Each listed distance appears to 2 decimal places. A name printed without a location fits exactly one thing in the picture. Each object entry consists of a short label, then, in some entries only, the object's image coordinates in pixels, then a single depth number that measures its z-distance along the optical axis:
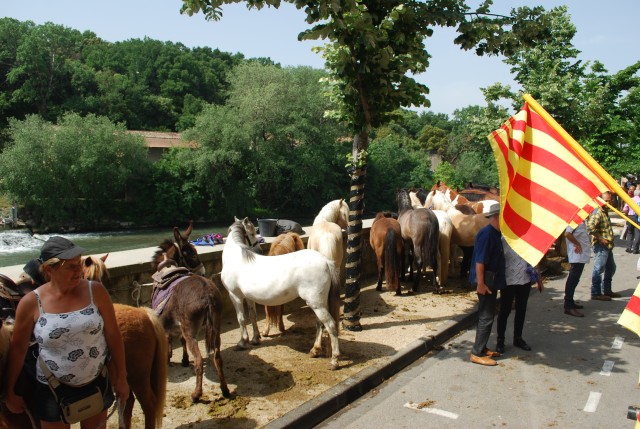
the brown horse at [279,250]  6.73
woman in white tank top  2.81
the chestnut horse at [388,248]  9.00
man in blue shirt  5.79
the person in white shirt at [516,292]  6.04
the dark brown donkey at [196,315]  4.75
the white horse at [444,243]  9.62
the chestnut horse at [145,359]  3.69
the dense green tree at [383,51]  6.06
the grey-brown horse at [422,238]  9.23
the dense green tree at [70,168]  32.91
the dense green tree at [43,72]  55.84
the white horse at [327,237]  7.73
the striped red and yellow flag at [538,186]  3.05
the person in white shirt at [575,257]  7.84
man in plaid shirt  8.44
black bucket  9.16
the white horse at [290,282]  5.61
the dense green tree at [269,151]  38.41
